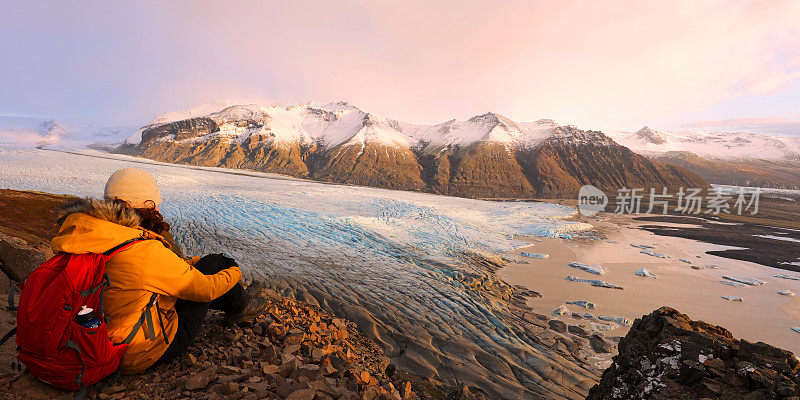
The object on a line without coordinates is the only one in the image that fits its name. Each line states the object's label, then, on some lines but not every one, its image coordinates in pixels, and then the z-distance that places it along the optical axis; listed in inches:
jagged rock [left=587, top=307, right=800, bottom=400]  125.9
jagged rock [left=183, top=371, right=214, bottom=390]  107.7
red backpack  76.1
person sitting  83.3
